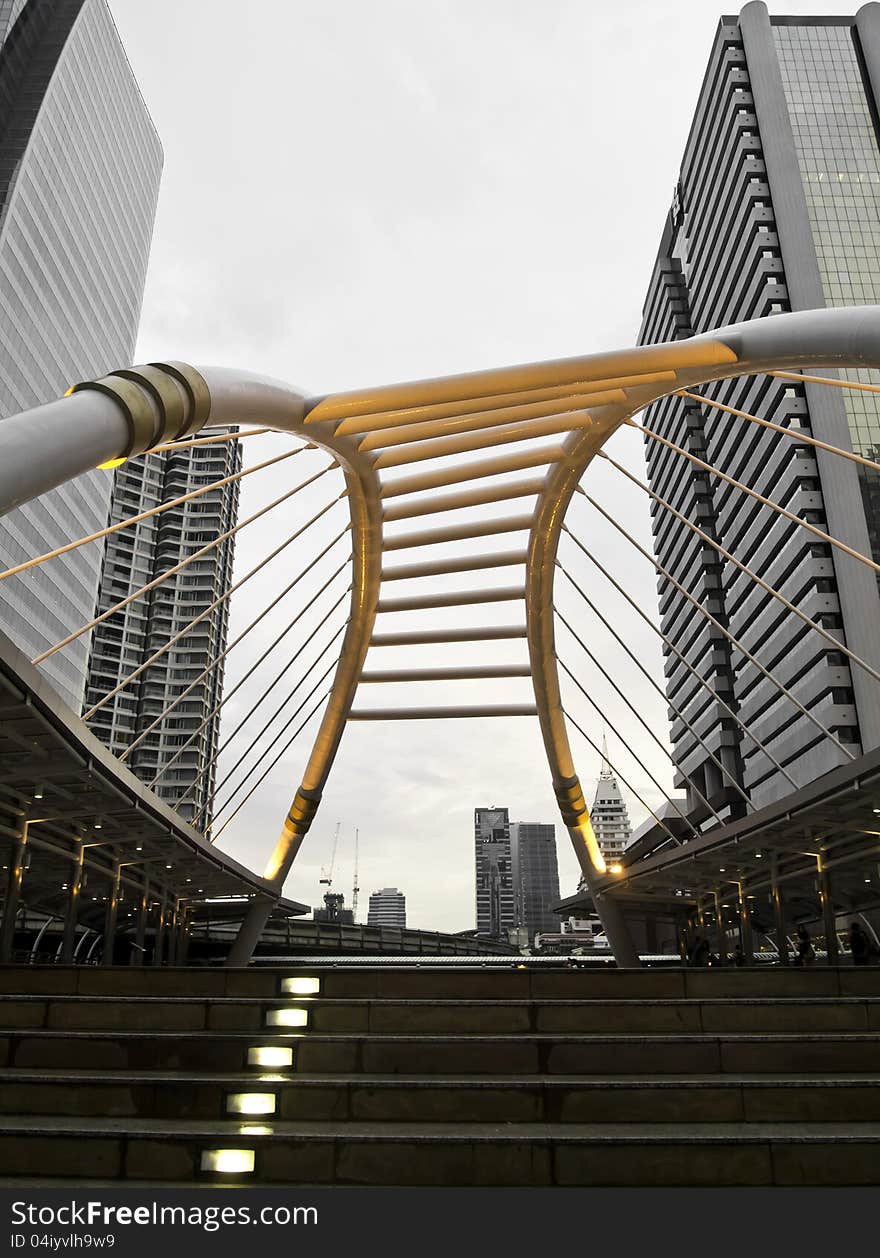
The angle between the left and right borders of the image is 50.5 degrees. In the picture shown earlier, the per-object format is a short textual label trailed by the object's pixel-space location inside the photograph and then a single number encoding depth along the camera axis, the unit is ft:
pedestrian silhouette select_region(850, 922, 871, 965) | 63.67
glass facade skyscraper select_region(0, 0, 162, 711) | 247.50
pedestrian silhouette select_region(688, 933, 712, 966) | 97.71
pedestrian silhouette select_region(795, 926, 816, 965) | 76.38
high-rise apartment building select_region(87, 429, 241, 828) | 380.78
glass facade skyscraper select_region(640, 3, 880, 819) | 235.61
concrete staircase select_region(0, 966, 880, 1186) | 18.17
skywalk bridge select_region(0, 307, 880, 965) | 34.76
